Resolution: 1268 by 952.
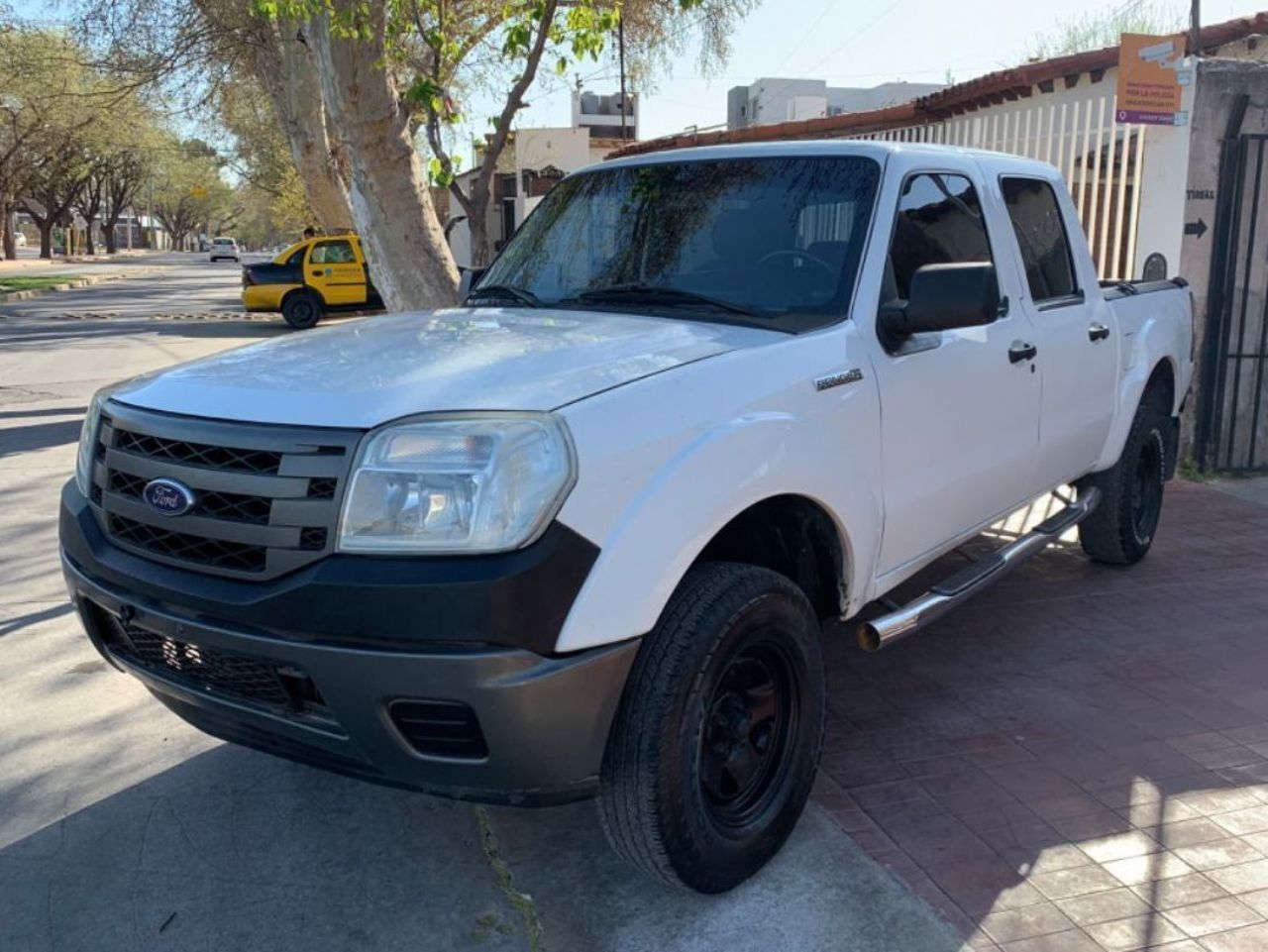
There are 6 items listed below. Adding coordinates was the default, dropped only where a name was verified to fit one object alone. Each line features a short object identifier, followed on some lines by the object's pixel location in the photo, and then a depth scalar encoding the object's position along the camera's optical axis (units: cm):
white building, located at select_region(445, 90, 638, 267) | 2678
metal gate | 810
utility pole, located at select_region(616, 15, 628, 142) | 1582
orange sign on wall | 779
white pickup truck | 248
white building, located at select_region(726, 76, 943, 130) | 4553
